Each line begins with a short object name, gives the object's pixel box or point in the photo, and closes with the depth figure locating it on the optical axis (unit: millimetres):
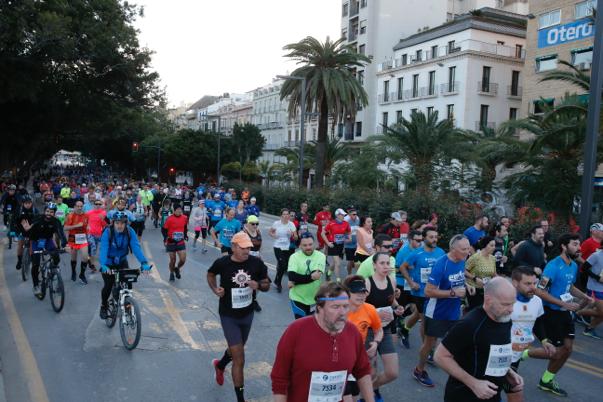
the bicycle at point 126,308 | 7289
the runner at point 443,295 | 6082
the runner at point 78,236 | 11477
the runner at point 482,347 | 3633
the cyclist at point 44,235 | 10164
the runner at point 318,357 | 3418
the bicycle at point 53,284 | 9016
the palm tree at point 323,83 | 29812
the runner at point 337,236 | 12391
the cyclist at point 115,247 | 7941
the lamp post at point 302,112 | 25844
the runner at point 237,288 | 5715
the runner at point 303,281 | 6504
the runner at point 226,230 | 11797
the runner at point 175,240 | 11992
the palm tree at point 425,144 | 23000
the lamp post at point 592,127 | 10930
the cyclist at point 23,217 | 11031
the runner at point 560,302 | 6316
